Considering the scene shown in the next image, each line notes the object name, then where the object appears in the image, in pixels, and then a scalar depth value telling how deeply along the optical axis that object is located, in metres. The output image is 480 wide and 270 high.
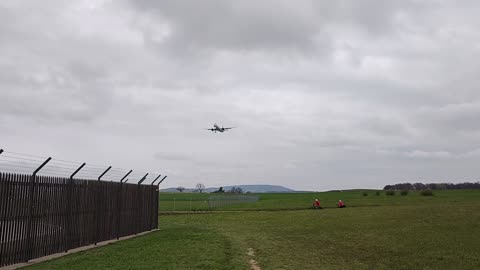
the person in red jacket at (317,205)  50.56
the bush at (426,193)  77.22
